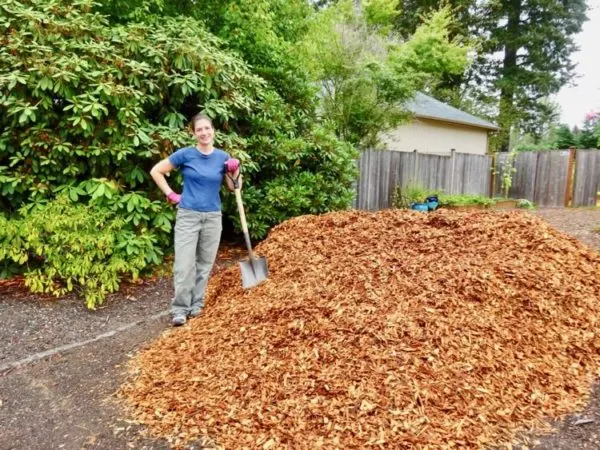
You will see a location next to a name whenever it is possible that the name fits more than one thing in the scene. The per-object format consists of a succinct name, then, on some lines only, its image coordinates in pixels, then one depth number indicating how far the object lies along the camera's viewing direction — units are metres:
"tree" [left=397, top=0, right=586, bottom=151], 20.33
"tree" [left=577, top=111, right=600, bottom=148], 12.12
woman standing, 3.33
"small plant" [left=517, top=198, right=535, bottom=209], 11.12
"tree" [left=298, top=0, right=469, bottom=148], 9.34
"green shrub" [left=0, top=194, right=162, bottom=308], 3.73
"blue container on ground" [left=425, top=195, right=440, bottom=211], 8.56
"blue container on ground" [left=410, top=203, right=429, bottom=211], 8.40
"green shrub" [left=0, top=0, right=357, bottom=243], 3.92
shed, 14.11
